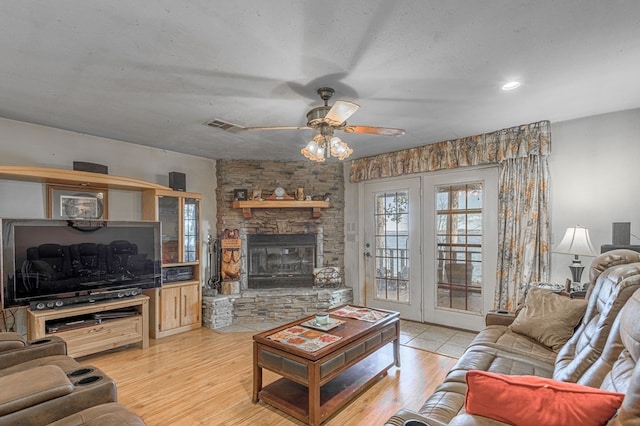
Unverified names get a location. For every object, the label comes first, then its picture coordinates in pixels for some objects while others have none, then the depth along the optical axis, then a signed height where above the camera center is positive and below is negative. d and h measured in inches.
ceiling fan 98.2 +23.4
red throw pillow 42.2 -28.1
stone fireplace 198.1 -12.8
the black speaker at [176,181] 170.2 +12.8
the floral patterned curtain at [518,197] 136.9 +2.8
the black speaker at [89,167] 139.0 +17.1
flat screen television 117.2 -21.9
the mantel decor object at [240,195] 195.3 +5.9
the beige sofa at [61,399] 53.3 -35.3
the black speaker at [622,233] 115.0 -11.0
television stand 119.7 -49.5
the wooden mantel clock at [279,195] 198.4 +5.9
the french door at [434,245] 158.7 -23.0
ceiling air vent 129.7 +33.4
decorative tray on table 104.9 -40.7
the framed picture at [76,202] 137.6 +1.5
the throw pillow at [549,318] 90.7 -34.3
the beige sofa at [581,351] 49.9 -31.5
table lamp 113.2 -15.4
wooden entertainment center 123.6 -41.4
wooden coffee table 85.7 -47.6
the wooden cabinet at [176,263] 158.2 -30.4
